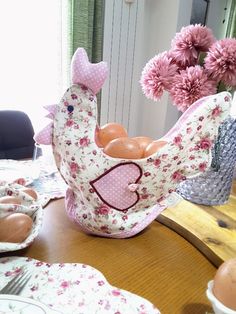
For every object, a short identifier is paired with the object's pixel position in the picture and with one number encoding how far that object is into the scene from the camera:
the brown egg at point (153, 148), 0.48
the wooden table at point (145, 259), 0.39
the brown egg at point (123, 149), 0.46
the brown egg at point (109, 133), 0.51
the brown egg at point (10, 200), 0.48
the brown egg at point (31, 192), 0.55
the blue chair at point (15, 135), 1.33
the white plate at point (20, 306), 0.33
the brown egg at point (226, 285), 0.29
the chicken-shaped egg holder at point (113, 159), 0.46
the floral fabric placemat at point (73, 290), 0.35
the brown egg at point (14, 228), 0.44
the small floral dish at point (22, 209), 0.43
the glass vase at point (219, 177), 0.60
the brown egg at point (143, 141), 0.49
